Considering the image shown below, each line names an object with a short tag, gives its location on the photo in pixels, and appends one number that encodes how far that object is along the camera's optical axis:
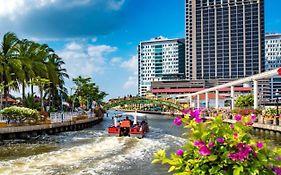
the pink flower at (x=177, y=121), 5.51
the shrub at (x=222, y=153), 4.63
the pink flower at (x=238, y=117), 5.12
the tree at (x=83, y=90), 84.39
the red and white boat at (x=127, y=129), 33.81
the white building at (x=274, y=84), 177.07
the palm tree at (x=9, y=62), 40.94
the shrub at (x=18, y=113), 33.90
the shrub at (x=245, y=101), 86.22
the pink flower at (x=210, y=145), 4.67
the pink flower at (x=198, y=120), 5.04
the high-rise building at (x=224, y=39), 166.25
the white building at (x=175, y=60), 199.50
